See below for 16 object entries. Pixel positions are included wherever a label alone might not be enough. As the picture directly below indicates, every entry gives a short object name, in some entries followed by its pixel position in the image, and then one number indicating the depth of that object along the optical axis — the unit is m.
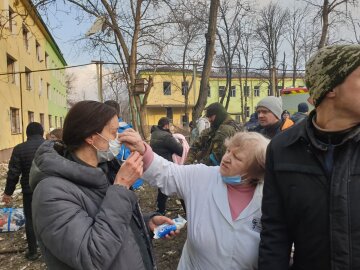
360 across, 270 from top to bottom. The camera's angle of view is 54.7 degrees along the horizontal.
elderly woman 1.90
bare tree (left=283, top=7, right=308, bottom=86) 33.72
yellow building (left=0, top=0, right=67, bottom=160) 17.03
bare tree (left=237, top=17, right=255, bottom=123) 27.59
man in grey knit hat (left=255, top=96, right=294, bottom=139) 4.88
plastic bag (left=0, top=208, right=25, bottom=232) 6.41
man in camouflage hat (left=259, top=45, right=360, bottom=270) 1.40
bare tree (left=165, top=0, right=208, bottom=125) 11.30
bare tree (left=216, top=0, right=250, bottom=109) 25.28
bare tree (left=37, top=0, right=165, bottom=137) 13.86
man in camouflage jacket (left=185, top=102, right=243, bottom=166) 4.62
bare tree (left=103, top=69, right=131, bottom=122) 20.86
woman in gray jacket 1.52
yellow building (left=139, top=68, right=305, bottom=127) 47.25
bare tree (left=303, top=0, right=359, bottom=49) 12.82
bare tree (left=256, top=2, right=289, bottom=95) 30.52
